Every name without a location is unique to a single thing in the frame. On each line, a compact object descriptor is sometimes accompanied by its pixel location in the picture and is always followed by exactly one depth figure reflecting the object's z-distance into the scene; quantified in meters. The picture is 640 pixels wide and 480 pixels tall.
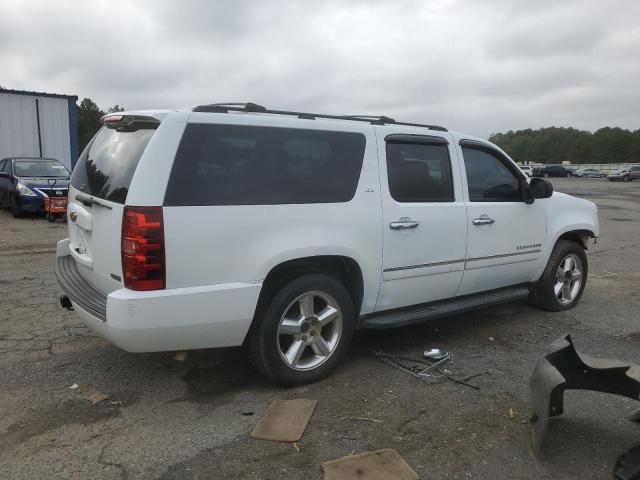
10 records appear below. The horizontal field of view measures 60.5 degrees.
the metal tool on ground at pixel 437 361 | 4.14
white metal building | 16.56
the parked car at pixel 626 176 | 54.16
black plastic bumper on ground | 2.98
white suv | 3.24
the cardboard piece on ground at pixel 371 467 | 2.81
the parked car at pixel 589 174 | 66.75
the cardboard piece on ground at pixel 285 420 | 3.21
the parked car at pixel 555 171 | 66.69
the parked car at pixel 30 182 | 12.96
